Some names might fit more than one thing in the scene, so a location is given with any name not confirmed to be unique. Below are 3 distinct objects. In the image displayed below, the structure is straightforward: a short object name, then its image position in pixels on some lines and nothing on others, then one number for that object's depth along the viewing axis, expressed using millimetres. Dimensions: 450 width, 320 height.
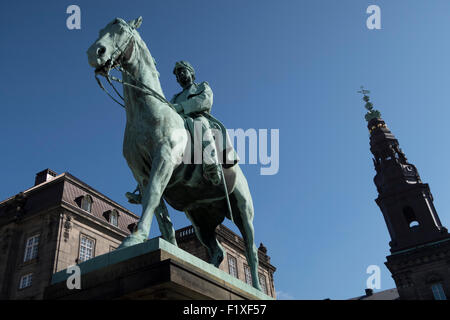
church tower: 63844
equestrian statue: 5594
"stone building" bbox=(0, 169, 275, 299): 30516
